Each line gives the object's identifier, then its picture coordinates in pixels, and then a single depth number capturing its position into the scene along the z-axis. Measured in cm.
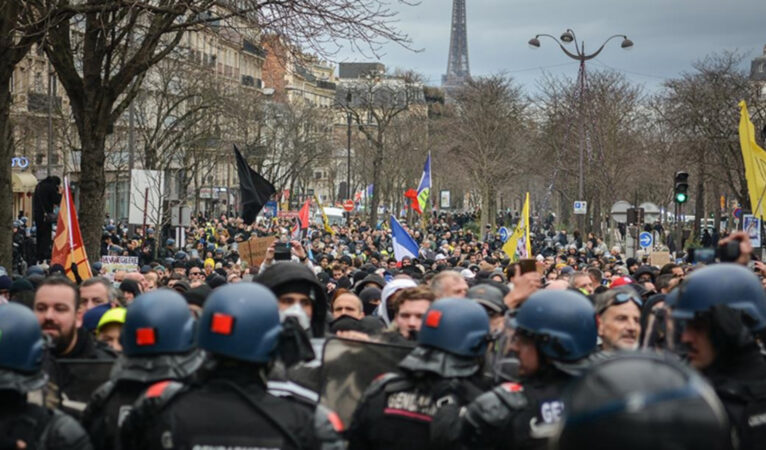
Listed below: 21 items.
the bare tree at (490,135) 6381
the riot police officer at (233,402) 380
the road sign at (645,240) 3247
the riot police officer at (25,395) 417
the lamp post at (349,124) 6208
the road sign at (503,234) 4459
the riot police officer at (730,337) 420
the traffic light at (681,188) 2466
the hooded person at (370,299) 1141
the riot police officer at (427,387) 475
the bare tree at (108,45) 1625
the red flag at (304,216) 2883
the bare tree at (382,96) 6675
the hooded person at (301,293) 542
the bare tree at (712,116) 4581
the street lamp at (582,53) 3881
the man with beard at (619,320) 642
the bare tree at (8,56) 1482
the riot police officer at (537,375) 438
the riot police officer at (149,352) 443
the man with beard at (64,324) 617
